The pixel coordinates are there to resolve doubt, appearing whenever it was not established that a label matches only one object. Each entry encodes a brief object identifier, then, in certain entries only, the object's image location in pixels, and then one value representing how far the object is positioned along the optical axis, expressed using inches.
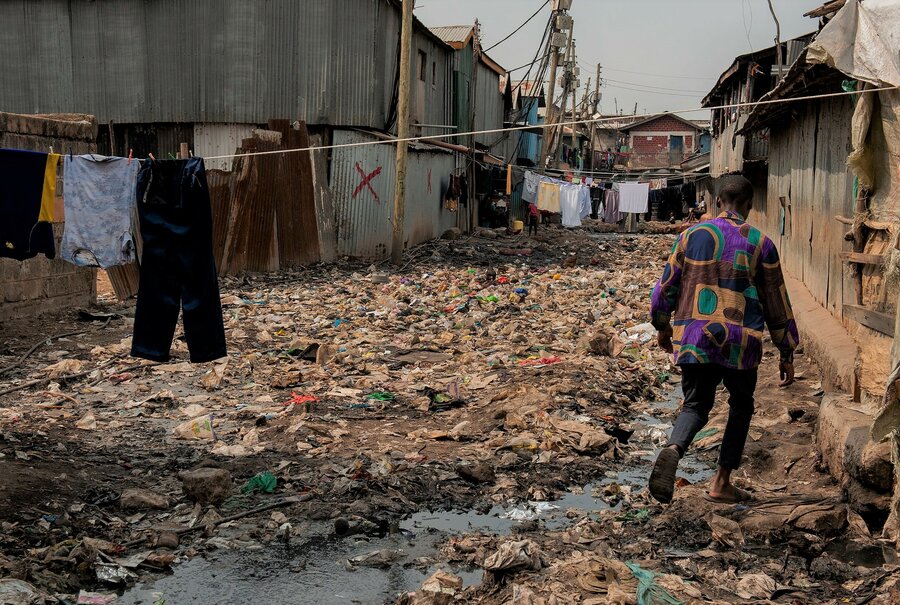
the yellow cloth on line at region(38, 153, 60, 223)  212.8
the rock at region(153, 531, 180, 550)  153.9
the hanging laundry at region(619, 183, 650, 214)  1177.4
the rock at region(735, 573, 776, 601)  130.2
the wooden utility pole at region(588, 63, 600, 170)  2250.2
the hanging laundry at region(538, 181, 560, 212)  984.9
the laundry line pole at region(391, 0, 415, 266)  581.6
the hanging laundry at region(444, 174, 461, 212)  870.4
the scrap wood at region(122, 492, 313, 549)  155.3
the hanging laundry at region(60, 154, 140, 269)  214.5
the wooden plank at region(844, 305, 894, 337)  172.9
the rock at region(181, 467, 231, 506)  174.4
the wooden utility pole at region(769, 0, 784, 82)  470.0
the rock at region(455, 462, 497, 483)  191.0
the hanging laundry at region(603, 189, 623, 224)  1261.1
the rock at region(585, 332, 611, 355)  341.7
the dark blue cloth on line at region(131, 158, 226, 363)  205.3
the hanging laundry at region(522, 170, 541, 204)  1005.8
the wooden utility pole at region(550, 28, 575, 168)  1199.6
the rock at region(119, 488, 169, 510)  171.0
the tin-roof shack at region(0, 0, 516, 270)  626.8
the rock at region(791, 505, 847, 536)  153.1
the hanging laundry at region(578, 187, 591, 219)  988.3
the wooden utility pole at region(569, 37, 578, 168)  1505.9
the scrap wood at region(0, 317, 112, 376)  287.0
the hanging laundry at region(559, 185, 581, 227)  983.0
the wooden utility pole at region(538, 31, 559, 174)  1037.3
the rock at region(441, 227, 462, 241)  880.3
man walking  155.6
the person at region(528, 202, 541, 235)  1059.7
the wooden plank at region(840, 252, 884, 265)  186.9
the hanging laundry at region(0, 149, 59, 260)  209.8
